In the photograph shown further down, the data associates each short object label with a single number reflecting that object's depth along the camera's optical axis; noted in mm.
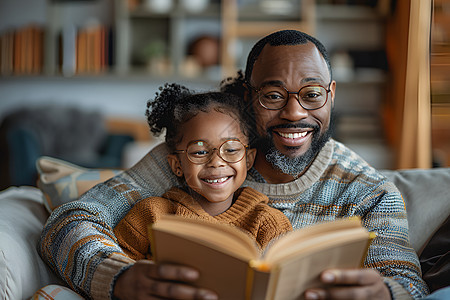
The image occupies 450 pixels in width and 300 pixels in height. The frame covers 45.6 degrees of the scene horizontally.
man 1101
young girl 1154
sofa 1179
